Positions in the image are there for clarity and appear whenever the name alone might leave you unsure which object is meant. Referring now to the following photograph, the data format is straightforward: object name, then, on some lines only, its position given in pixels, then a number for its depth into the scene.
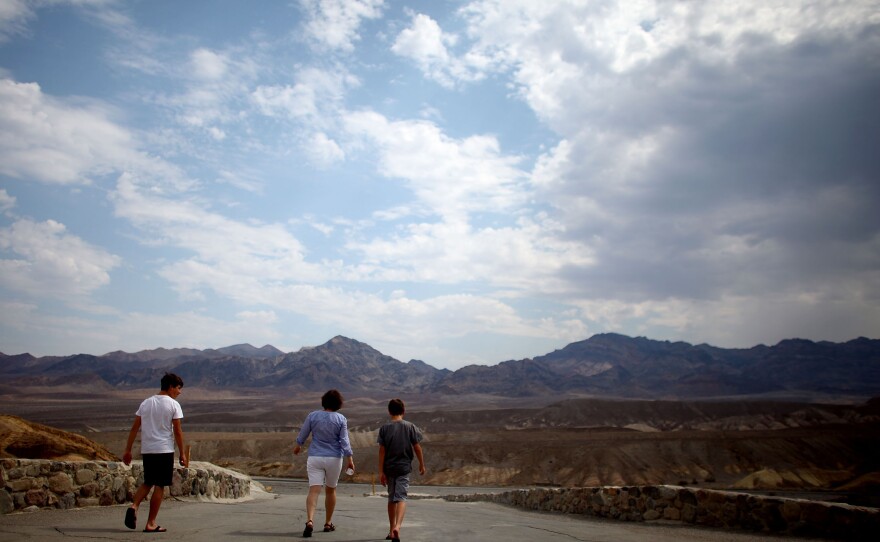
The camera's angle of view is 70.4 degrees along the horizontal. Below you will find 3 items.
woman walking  7.85
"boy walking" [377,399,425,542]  7.42
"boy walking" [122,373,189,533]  7.36
